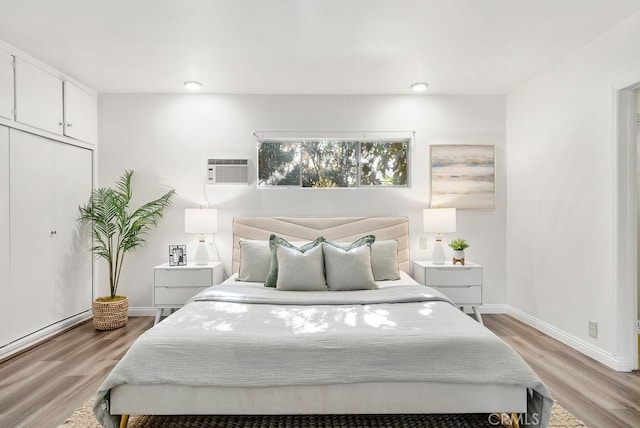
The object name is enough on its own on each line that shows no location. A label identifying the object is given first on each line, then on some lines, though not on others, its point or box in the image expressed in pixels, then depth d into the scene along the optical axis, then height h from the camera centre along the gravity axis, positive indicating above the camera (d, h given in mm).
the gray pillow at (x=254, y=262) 3584 -465
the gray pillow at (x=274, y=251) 3363 -341
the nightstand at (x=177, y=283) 3789 -706
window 4488 +606
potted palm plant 3879 -158
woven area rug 2096 -1178
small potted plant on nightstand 3982 -359
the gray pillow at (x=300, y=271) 3211 -494
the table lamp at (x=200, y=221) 3990 -80
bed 1937 -833
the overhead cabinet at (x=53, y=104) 3305 +1073
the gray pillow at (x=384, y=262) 3621 -464
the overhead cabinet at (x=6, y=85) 3082 +1064
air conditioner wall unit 4301 +485
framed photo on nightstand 4004 -454
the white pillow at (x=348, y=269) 3250 -486
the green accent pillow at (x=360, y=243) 3557 -276
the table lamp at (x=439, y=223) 4023 -97
